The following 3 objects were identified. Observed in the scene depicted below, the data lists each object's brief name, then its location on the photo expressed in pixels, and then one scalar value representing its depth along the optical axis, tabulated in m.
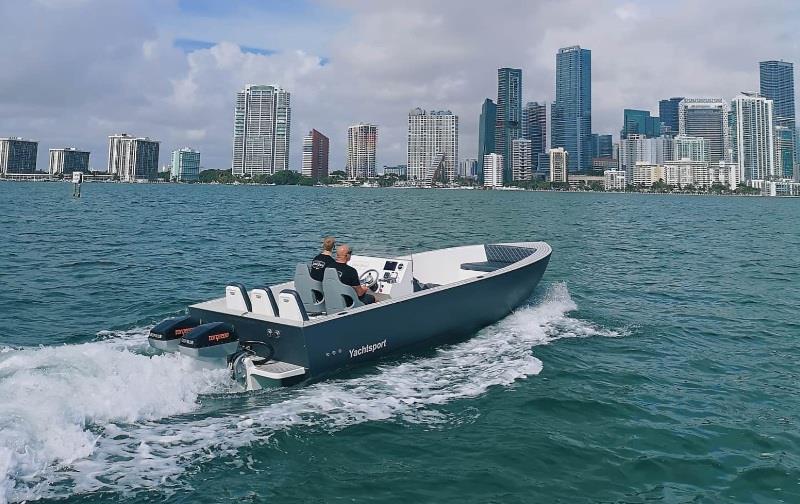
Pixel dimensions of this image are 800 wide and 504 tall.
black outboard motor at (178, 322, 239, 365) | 6.89
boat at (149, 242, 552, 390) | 7.20
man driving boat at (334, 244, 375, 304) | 8.41
